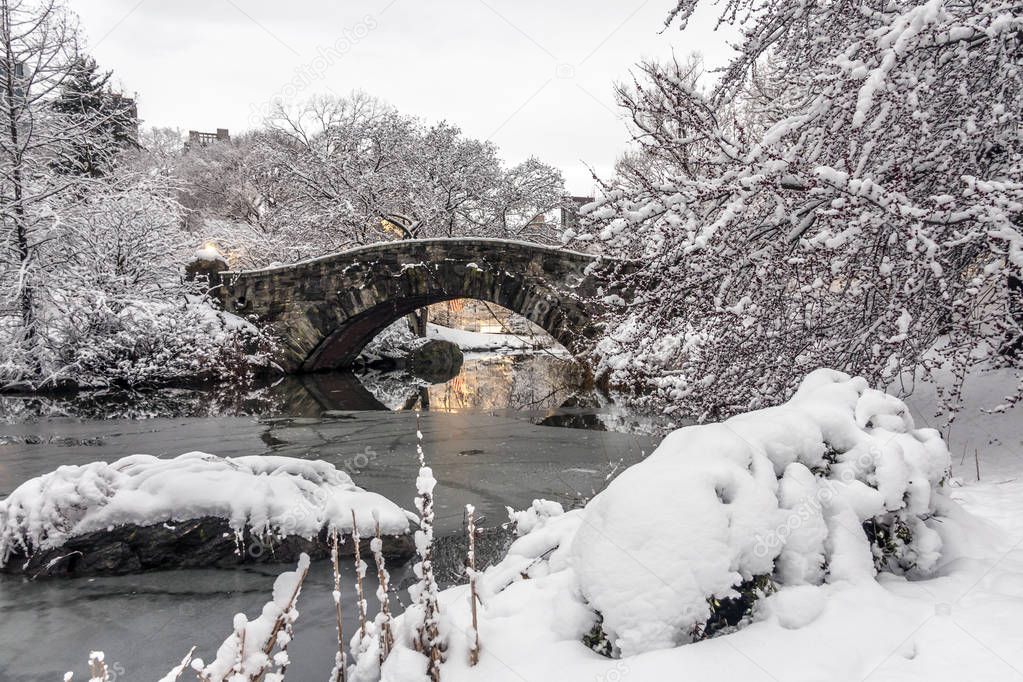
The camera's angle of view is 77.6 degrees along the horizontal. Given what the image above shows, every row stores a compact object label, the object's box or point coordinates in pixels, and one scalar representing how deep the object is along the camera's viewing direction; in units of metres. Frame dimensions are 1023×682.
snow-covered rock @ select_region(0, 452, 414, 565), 4.31
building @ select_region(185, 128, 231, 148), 49.52
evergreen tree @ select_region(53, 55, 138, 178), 12.34
